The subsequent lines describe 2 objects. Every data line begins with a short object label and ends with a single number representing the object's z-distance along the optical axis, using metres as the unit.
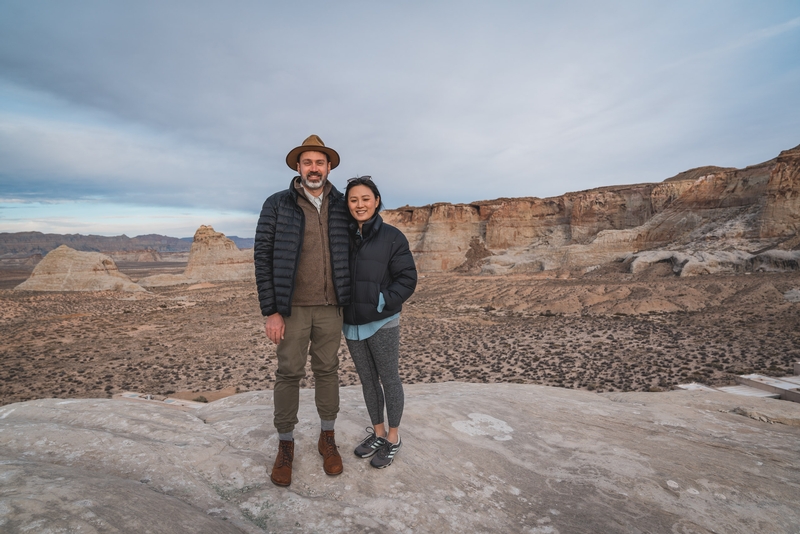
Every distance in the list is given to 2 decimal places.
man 2.53
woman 2.59
